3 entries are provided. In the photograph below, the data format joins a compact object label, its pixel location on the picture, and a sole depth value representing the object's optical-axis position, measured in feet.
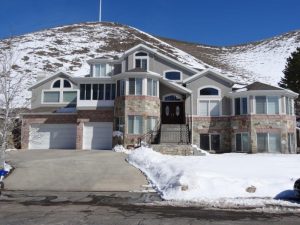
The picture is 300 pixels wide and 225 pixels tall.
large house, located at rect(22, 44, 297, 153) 93.81
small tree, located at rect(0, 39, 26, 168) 62.95
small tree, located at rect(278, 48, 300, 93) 127.03
